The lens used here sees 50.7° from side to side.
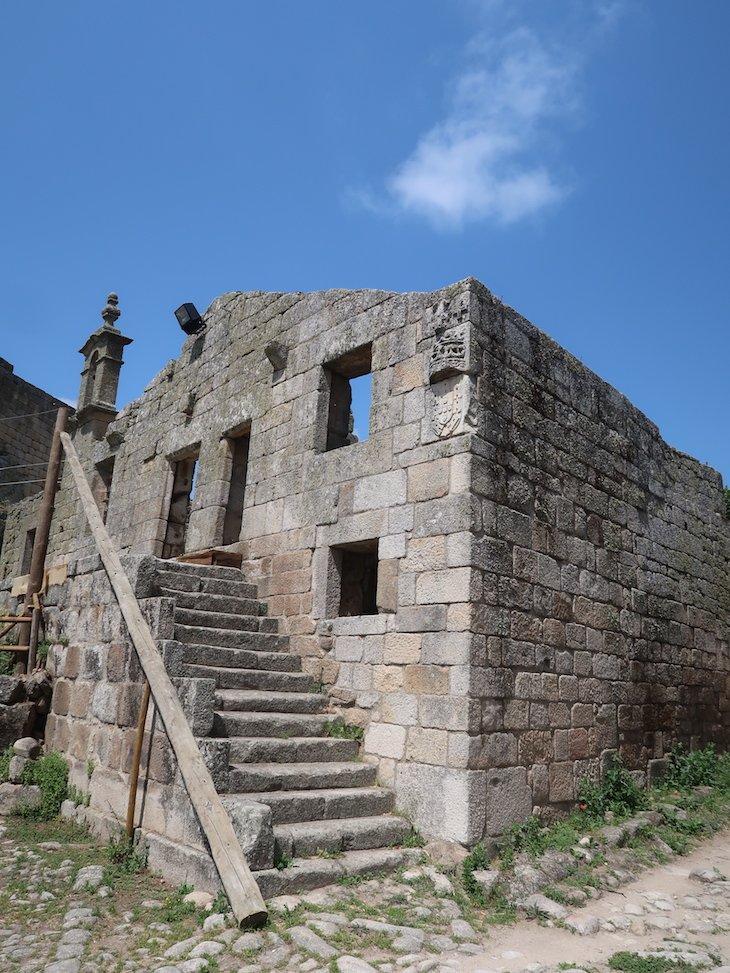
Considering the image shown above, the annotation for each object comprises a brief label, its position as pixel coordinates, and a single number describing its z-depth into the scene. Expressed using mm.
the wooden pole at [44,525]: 8781
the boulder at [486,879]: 4617
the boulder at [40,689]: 7418
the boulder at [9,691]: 7348
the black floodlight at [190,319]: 10172
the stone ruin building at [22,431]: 18875
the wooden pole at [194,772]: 3875
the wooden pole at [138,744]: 5246
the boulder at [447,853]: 4832
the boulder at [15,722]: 7246
